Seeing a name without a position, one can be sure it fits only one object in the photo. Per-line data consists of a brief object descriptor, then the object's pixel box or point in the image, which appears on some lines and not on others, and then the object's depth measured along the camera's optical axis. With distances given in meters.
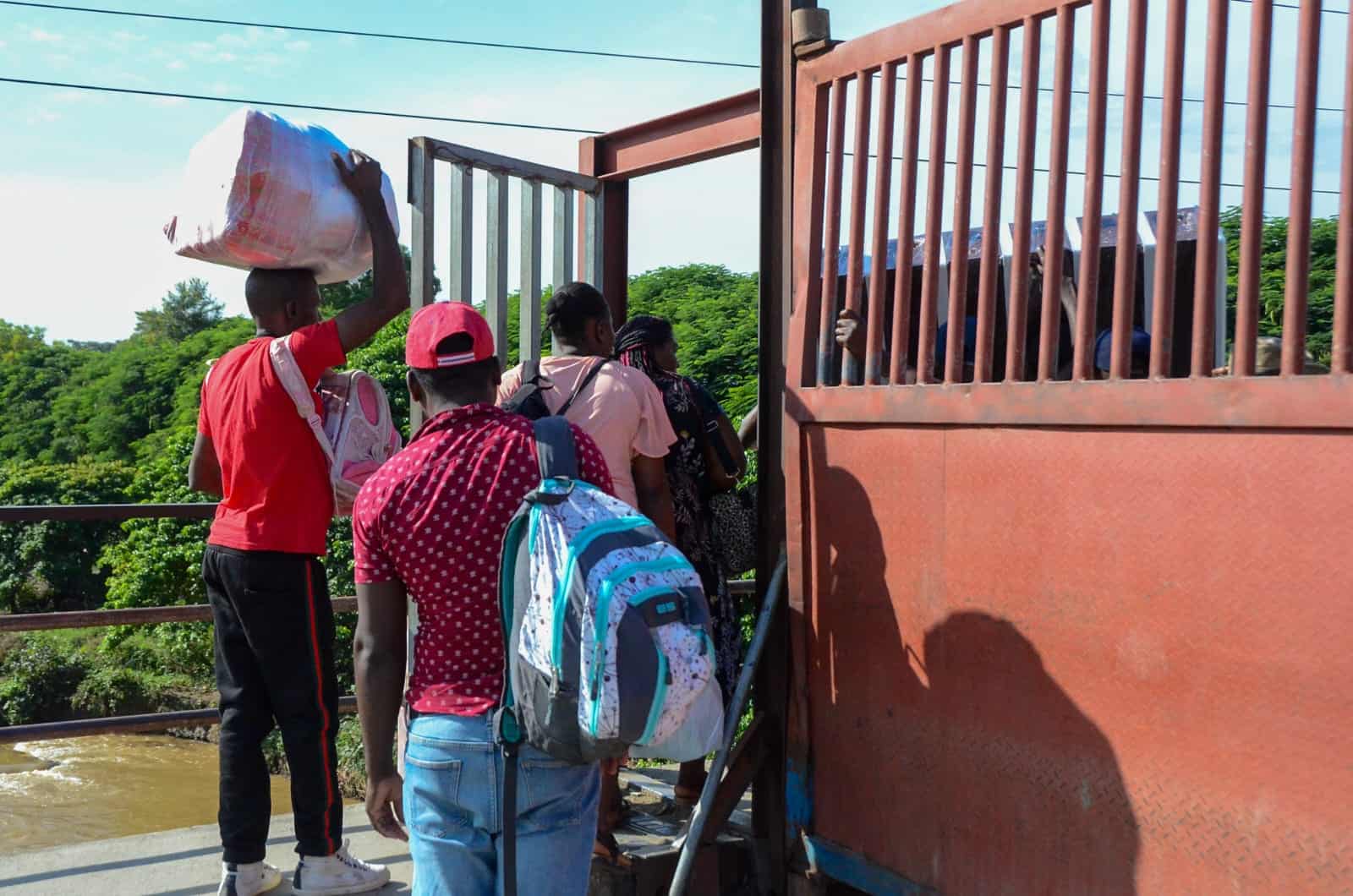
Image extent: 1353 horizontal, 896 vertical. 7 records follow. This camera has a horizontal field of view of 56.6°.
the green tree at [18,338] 56.47
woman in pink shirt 3.51
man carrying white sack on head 3.40
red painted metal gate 2.38
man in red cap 2.21
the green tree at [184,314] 65.75
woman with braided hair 3.90
